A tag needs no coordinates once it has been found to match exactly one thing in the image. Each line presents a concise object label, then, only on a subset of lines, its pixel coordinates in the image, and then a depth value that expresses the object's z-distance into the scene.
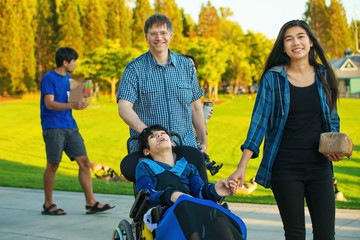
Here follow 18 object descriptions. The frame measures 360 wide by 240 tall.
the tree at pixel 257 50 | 71.75
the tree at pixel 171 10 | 67.19
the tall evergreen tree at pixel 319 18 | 92.62
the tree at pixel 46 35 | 60.34
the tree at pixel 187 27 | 74.31
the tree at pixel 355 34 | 99.69
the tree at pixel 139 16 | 65.94
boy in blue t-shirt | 6.15
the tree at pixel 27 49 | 54.25
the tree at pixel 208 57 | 58.97
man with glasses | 4.05
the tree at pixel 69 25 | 58.53
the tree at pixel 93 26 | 60.81
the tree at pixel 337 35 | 91.19
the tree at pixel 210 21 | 74.00
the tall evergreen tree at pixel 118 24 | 65.19
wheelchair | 3.35
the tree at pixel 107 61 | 53.59
